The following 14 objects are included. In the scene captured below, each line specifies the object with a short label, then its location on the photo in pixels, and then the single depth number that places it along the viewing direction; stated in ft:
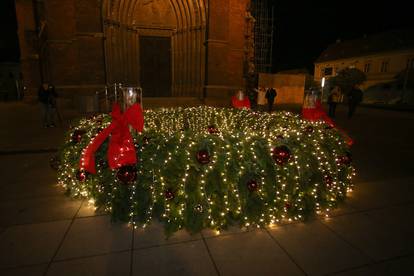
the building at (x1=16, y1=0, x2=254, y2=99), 38.22
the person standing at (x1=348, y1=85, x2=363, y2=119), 44.73
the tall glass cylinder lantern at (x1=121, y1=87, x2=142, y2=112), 13.44
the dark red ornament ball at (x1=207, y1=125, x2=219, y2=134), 16.46
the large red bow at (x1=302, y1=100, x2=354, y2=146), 16.92
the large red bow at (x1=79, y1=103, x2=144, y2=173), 10.34
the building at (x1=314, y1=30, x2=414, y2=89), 123.24
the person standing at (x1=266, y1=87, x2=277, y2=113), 48.95
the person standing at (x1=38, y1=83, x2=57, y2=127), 30.48
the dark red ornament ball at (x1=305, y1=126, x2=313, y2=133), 13.30
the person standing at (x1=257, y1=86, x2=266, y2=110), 62.13
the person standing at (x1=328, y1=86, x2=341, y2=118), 44.75
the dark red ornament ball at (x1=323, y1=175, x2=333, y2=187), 12.09
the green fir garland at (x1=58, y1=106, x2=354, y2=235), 10.54
